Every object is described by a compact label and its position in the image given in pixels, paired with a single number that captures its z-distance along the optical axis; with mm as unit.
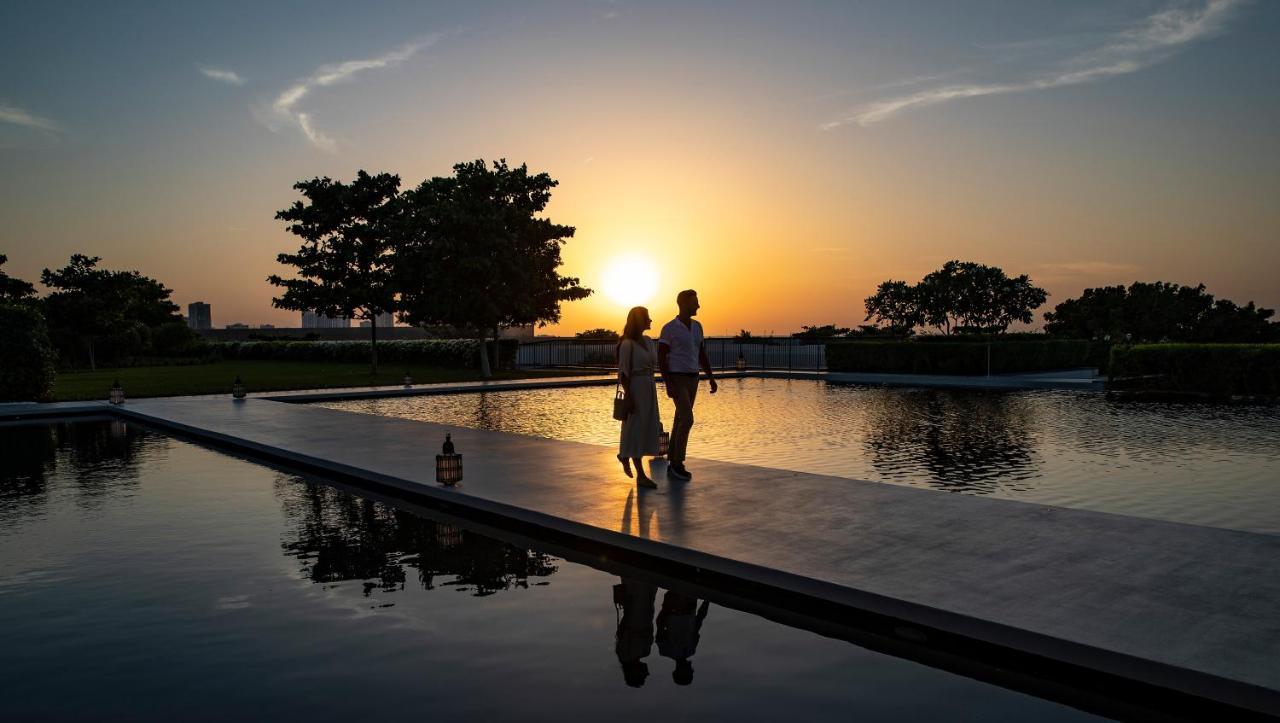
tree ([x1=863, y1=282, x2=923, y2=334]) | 95188
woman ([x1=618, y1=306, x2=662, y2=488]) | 10125
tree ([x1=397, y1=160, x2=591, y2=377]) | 38000
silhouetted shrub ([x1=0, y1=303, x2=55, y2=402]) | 25609
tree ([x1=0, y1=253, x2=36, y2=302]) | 54656
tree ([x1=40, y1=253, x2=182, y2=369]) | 53406
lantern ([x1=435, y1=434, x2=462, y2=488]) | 10695
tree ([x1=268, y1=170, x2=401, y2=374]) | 43344
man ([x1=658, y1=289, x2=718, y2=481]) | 10359
